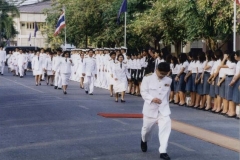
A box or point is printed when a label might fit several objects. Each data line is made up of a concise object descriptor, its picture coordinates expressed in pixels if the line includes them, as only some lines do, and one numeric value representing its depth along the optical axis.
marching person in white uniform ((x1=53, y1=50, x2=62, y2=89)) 32.23
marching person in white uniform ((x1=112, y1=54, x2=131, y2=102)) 26.05
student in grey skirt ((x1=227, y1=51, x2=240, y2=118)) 19.51
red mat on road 19.54
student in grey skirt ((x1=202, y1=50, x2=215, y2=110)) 21.78
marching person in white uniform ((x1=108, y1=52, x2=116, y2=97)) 26.56
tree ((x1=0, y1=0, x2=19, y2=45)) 91.53
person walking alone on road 12.34
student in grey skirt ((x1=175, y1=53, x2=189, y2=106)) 23.98
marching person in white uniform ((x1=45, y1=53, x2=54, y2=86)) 36.30
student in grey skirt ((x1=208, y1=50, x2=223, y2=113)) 20.95
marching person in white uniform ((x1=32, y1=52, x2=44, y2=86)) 37.09
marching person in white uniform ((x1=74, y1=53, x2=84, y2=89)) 33.00
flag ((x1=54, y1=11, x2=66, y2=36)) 44.91
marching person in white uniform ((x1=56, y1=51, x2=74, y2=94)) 31.38
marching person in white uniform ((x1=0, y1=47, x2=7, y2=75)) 50.08
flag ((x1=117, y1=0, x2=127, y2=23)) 35.71
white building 120.62
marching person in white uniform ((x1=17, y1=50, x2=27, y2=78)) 47.06
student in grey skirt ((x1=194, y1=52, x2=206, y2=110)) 22.41
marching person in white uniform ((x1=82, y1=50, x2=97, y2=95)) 30.41
